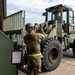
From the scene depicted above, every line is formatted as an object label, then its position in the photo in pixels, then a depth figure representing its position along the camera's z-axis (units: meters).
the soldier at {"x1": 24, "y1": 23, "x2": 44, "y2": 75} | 2.09
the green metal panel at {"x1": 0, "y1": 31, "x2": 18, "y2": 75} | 1.80
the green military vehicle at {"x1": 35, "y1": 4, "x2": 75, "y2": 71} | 3.13
